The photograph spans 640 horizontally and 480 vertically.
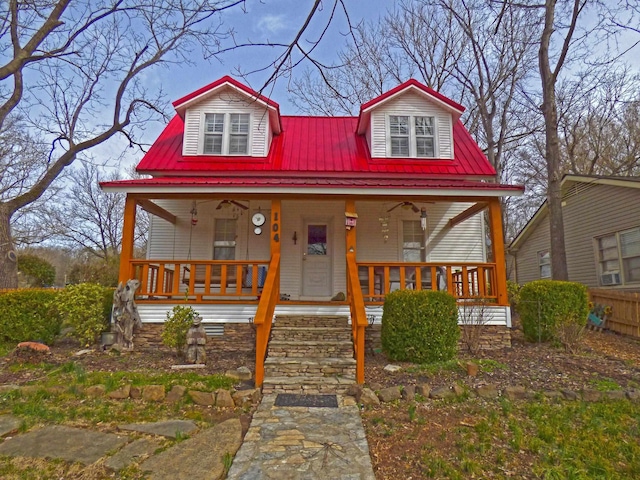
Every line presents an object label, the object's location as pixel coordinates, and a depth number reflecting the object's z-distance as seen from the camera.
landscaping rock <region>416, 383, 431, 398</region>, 4.64
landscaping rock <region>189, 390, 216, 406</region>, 4.52
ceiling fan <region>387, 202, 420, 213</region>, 8.84
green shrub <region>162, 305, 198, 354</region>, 6.26
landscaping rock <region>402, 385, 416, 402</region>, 4.58
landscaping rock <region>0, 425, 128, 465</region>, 3.30
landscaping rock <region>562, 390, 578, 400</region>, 4.53
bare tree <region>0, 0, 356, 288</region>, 11.32
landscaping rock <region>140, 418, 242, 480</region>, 3.01
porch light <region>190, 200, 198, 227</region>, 8.63
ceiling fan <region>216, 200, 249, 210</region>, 8.59
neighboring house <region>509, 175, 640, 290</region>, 10.69
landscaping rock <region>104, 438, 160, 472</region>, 3.14
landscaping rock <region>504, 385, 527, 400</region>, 4.58
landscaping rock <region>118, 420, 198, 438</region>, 3.73
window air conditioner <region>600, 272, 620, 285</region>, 11.23
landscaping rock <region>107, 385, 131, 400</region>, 4.64
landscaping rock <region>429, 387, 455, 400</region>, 4.61
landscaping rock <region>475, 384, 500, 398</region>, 4.66
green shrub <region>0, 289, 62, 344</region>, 7.03
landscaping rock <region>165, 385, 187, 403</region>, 4.59
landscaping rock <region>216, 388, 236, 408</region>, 4.50
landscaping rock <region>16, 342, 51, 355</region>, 5.95
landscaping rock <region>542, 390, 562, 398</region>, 4.58
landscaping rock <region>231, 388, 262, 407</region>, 4.55
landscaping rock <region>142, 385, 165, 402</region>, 4.60
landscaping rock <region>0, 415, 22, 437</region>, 3.75
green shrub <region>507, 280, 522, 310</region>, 10.25
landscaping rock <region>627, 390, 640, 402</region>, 4.45
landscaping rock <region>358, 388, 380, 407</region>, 4.52
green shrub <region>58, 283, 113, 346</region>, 6.73
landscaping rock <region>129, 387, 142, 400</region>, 4.65
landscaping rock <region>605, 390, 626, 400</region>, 4.49
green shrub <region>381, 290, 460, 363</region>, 5.85
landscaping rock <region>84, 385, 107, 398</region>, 4.68
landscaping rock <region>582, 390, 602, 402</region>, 4.48
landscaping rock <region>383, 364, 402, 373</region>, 5.53
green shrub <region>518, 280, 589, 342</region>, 6.84
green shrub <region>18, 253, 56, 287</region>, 17.42
